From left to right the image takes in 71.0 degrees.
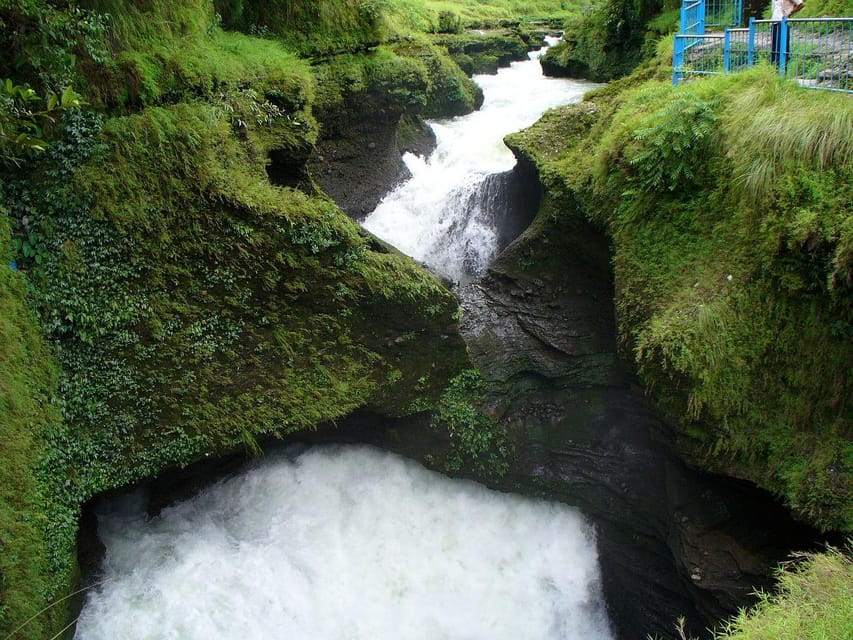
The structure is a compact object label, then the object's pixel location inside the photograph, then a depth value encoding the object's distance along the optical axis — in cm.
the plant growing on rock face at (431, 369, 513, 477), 825
